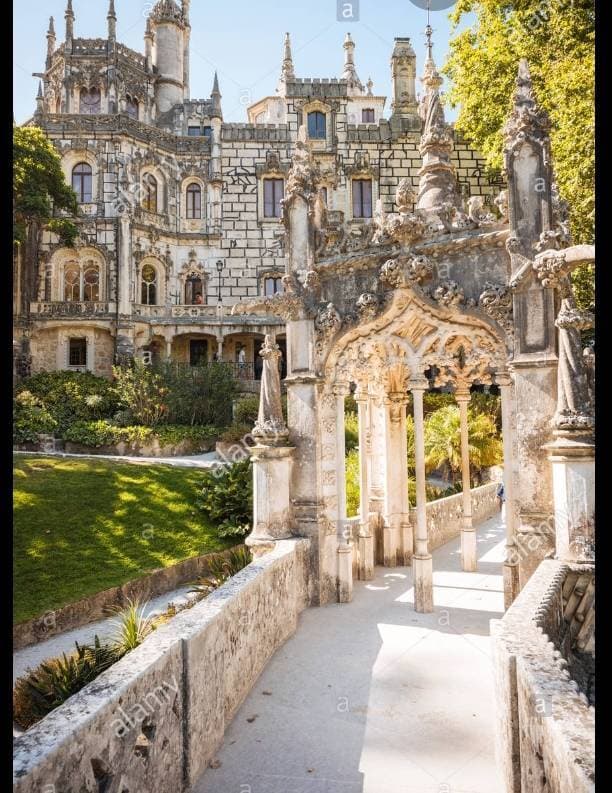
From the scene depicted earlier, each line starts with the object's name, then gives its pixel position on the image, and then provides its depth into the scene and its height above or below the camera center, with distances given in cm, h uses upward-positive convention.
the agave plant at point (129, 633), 710 -308
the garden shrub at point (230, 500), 1468 -272
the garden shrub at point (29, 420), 2167 -58
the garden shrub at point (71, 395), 2467 +49
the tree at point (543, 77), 1403 +1025
